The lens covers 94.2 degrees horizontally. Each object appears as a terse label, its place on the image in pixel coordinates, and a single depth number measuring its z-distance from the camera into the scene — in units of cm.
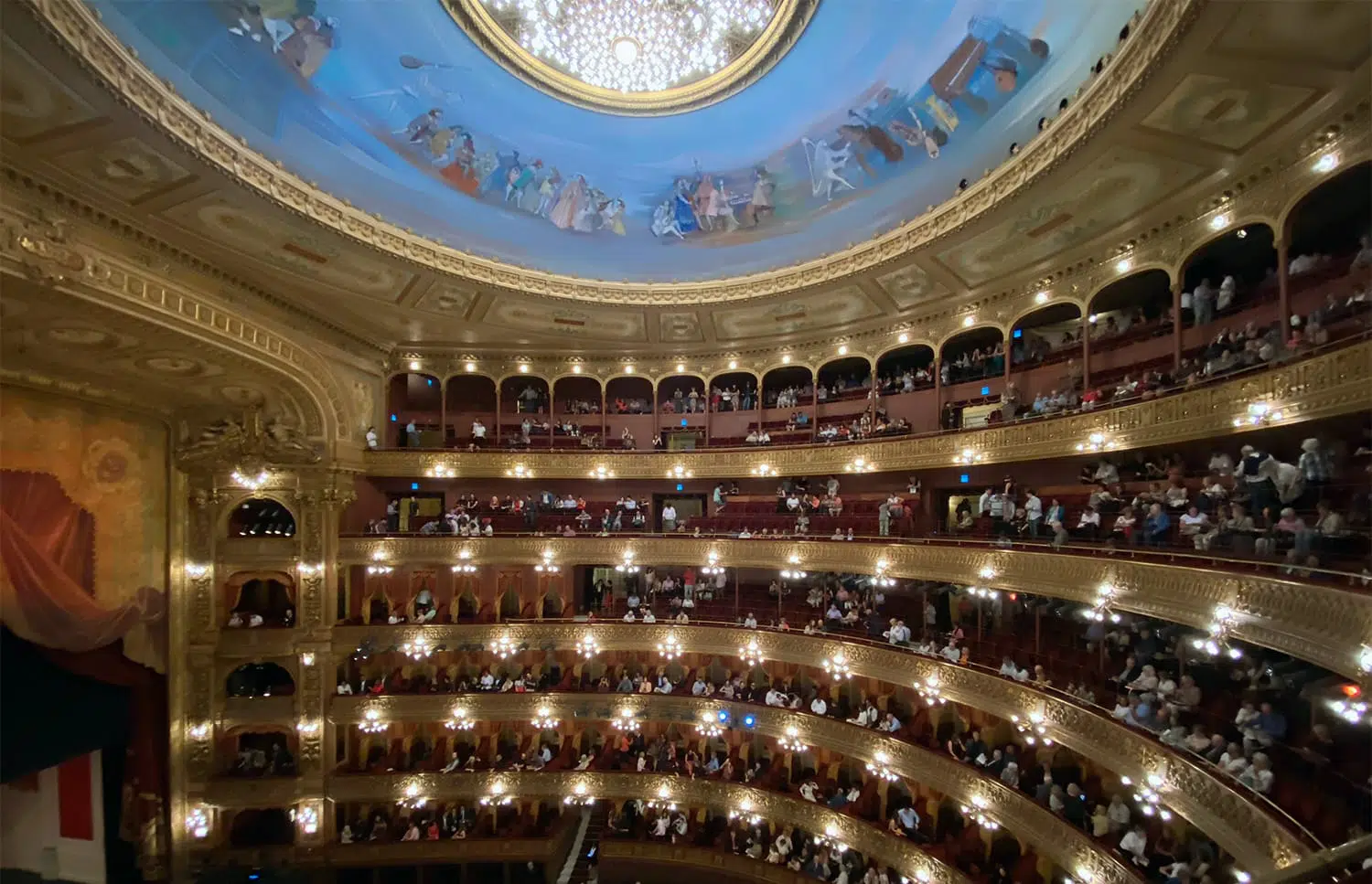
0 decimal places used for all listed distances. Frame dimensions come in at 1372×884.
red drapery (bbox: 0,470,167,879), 1485
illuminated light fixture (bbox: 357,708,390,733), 1997
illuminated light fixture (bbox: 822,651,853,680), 1738
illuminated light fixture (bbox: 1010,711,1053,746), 1271
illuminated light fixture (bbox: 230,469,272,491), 1930
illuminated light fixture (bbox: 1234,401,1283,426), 944
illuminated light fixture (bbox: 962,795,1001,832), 1394
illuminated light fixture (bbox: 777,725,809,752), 1814
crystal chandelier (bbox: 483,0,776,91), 1409
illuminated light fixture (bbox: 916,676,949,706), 1530
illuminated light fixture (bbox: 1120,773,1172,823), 1024
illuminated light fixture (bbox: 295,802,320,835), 1919
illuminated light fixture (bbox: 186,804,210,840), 1883
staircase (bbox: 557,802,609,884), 1845
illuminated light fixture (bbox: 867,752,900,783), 1628
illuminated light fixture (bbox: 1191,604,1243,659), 914
